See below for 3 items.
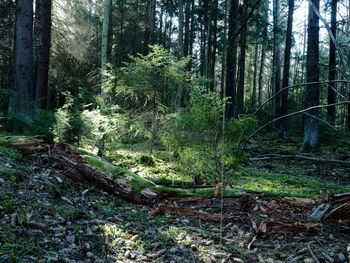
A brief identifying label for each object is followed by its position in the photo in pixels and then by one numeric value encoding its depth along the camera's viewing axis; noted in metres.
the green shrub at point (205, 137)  5.30
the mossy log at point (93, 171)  4.61
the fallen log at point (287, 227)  3.61
